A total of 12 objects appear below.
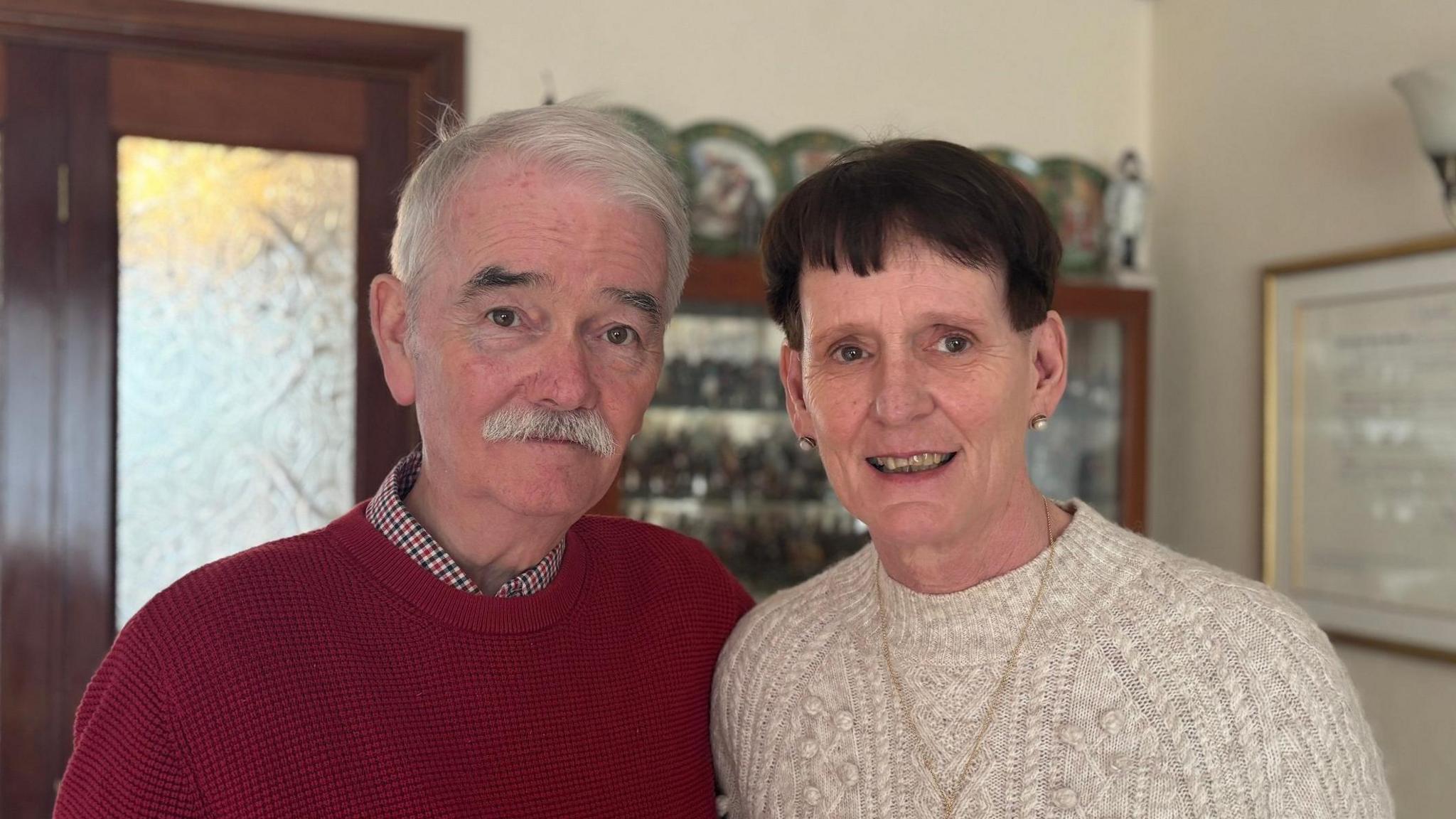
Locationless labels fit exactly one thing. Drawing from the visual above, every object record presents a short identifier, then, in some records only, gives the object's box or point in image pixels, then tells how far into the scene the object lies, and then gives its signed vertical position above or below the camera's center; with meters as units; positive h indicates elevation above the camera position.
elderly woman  1.25 -0.21
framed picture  2.88 -0.07
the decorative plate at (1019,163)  3.75 +0.76
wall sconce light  2.62 +0.65
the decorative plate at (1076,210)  3.85 +0.63
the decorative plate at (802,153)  3.59 +0.75
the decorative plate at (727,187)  3.48 +0.64
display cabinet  3.41 -0.07
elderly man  1.26 -0.22
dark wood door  2.98 +0.37
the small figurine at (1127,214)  3.78 +0.61
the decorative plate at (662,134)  3.33 +0.76
